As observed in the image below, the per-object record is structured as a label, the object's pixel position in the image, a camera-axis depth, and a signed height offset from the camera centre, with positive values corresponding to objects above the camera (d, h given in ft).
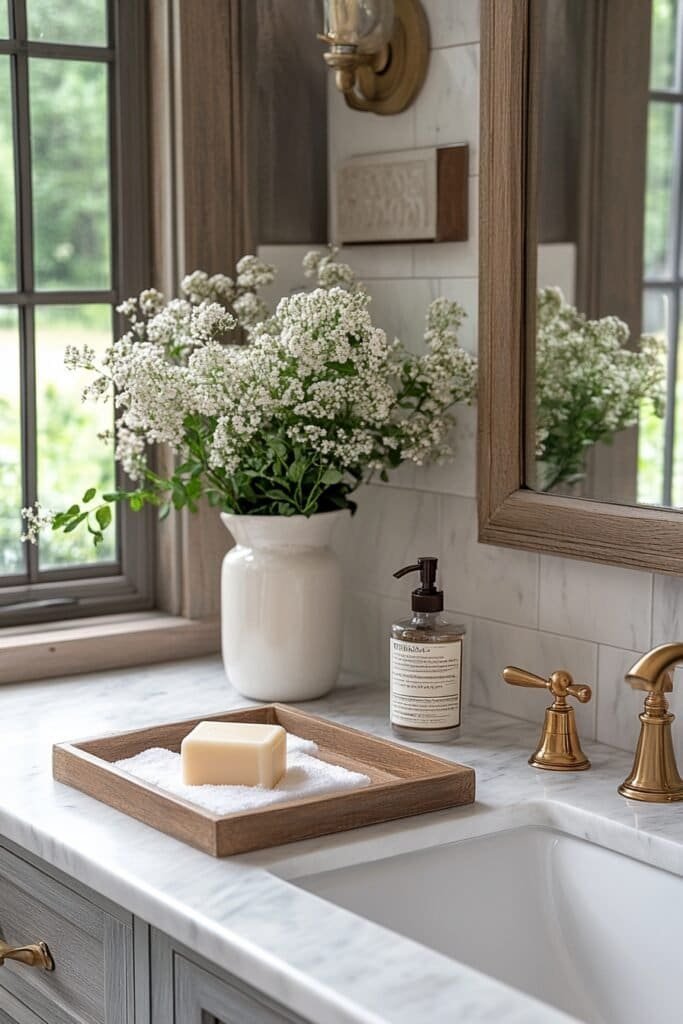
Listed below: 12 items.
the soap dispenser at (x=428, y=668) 7.00 -1.40
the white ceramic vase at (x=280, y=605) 7.48 -1.31
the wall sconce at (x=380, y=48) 7.54 +0.62
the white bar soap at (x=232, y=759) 6.39 -1.50
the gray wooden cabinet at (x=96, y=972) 5.80 -1.91
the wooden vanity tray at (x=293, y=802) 6.15 -1.59
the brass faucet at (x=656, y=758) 6.50 -1.53
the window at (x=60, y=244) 7.98 -0.04
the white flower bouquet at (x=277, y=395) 7.21 -0.58
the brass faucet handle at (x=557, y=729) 6.78 -1.54
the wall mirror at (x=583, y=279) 6.72 -0.21
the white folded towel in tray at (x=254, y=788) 6.29 -1.57
